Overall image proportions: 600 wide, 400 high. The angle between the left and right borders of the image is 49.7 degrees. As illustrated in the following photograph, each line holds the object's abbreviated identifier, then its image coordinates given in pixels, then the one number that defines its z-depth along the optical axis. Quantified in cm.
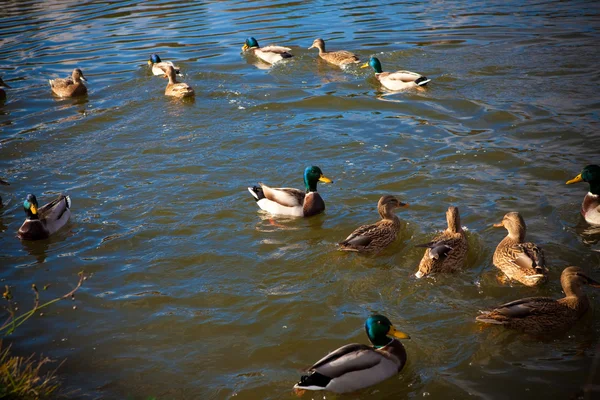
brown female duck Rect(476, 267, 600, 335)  588
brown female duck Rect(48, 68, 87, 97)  1395
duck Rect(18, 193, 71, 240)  858
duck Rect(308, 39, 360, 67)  1462
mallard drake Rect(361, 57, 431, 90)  1260
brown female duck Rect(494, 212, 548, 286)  657
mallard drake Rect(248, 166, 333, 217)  876
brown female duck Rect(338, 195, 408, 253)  751
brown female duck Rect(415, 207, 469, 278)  690
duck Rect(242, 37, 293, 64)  1526
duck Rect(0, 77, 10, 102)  1430
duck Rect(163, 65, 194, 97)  1303
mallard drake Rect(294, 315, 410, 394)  524
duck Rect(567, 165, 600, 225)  791
